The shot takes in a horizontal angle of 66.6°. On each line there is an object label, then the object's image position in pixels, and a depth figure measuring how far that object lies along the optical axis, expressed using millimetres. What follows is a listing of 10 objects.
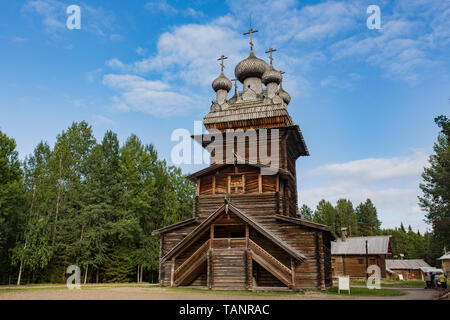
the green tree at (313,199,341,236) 73500
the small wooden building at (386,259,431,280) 55125
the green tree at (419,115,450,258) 26220
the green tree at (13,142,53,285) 29469
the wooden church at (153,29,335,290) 20062
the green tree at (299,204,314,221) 68931
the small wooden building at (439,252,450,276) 49188
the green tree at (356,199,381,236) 86200
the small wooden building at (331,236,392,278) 42656
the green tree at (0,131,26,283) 29625
